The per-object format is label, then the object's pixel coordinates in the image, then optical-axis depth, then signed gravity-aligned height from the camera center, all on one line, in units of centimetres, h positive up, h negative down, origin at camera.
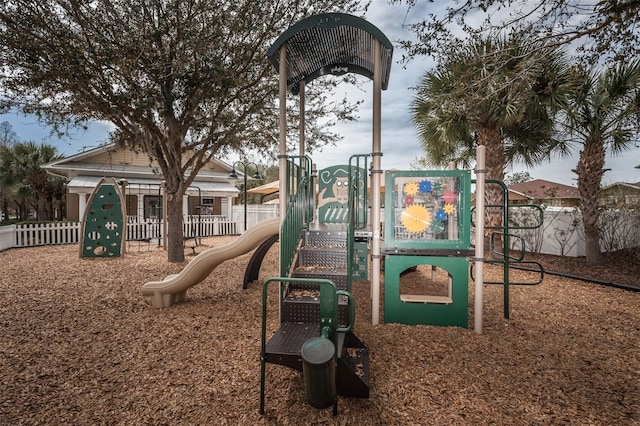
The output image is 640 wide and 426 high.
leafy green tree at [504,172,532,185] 4588 +454
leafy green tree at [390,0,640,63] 416 +254
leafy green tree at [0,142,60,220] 2208 +284
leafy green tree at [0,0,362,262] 630 +301
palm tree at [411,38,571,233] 528 +229
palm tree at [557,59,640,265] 768 +206
